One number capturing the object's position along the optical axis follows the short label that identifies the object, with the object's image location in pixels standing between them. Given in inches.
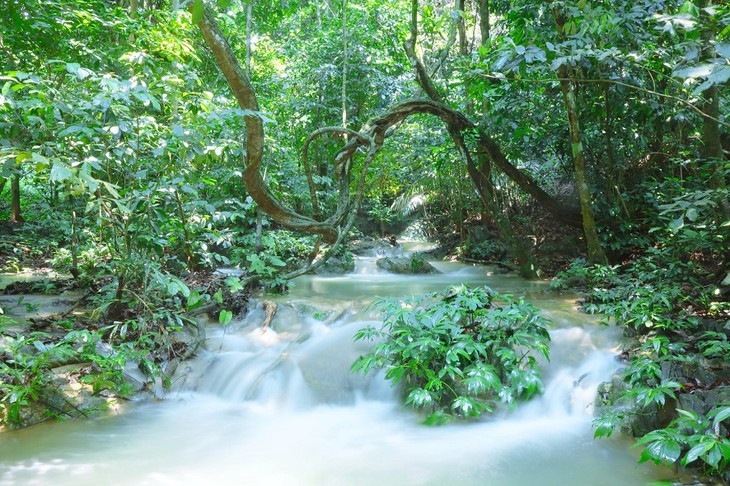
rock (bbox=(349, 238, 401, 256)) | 549.0
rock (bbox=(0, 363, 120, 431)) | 167.5
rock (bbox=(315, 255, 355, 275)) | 443.2
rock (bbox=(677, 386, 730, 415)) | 138.6
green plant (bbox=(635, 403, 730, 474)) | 110.7
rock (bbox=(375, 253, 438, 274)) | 445.1
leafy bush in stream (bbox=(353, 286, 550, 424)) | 170.7
